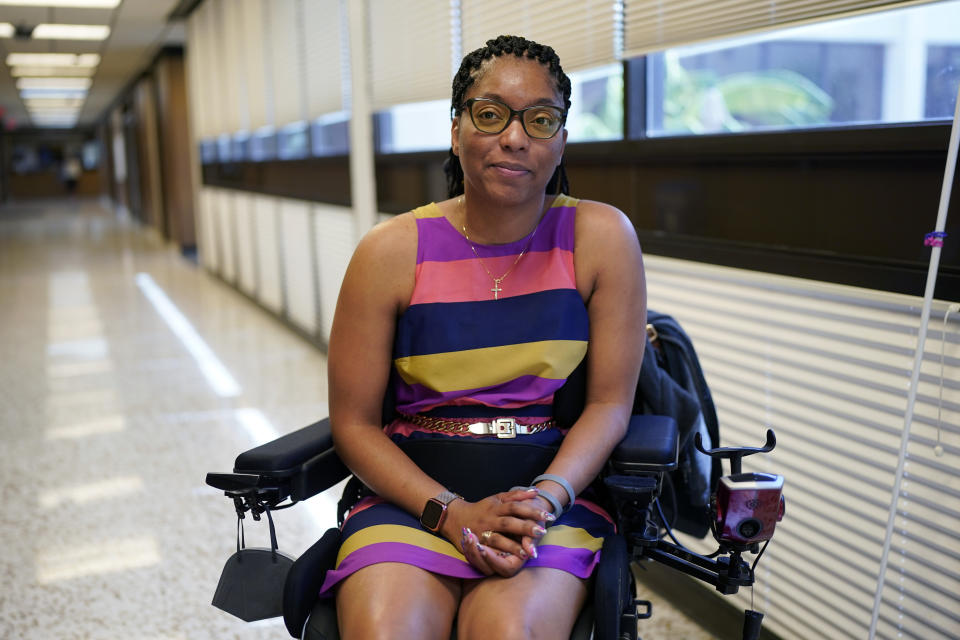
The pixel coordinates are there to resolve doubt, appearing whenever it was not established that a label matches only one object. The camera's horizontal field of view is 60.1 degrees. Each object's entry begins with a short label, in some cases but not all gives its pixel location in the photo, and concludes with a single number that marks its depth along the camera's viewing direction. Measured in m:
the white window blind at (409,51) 3.53
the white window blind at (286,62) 5.69
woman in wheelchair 1.46
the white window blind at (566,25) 2.46
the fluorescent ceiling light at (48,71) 13.23
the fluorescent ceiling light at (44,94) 17.23
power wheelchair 1.27
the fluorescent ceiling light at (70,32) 9.32
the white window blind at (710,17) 1.74
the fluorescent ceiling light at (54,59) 11.58
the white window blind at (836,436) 1.61
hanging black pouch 1.42
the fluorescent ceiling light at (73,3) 7.86
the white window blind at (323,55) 4.86
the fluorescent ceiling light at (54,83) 14.99
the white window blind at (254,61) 6.58
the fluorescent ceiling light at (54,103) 19.56
